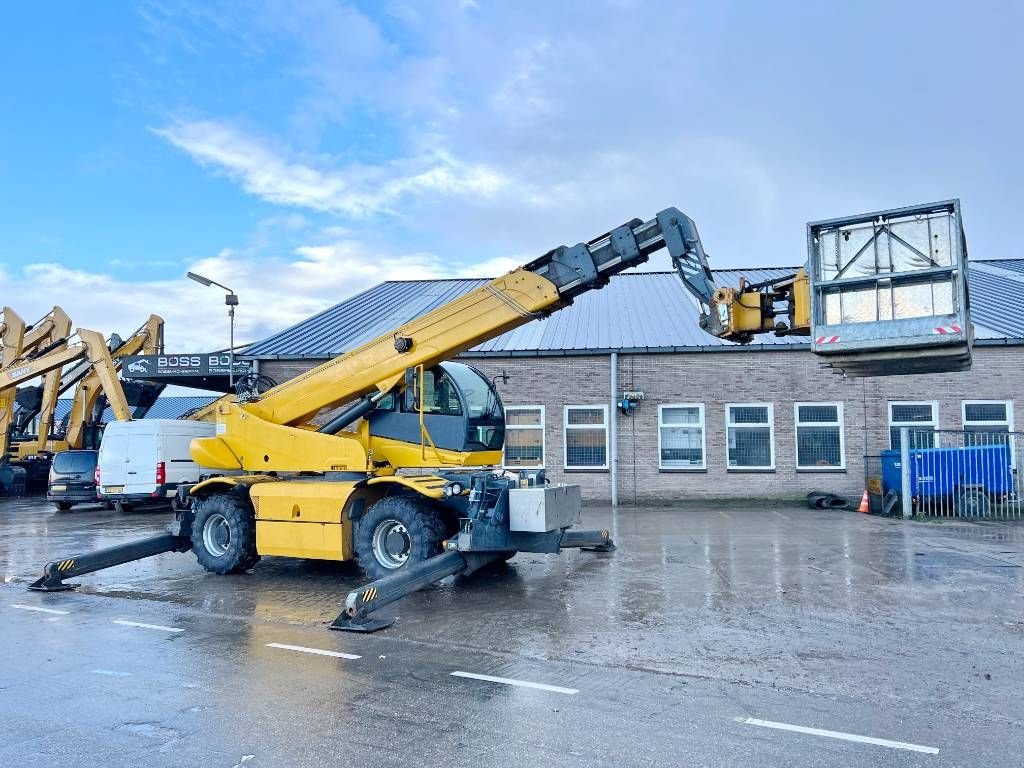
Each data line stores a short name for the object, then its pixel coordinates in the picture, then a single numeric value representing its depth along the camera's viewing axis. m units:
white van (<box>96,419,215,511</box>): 19.83
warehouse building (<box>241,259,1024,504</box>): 20.23
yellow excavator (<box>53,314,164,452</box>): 25.00
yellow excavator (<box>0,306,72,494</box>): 25.91
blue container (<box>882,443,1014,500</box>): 17.64
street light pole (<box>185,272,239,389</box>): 19.20
